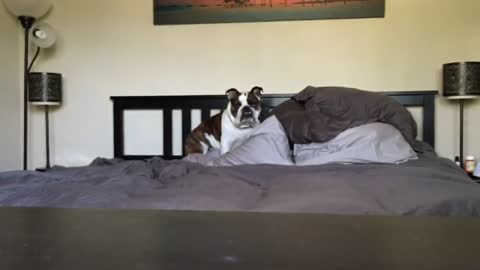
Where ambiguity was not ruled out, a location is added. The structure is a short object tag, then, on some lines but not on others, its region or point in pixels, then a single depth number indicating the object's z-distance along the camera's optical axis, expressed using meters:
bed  1.28
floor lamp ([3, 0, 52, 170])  2.79
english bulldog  2.58
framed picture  2.80
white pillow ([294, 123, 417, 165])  2.10
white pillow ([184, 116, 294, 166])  2.20
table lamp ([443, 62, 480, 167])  2.46
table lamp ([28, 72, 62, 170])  2.85
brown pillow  2.29
